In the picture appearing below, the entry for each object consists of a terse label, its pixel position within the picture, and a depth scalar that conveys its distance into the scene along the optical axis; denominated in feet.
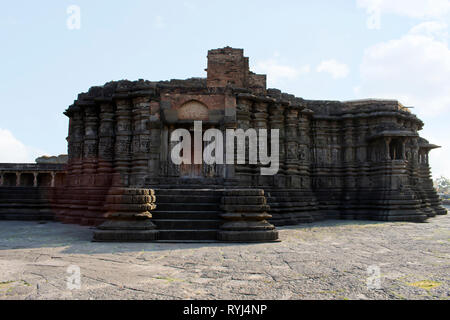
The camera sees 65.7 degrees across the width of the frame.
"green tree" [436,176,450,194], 417.90
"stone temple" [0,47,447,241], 42.98
